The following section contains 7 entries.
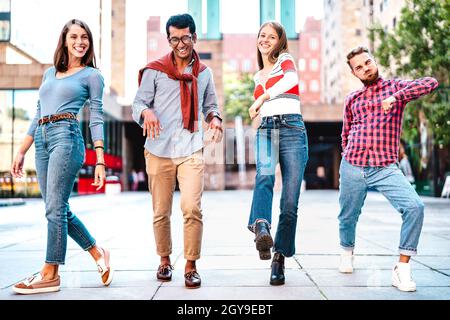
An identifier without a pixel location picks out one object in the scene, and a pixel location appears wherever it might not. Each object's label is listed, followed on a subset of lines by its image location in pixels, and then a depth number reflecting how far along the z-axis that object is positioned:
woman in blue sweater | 3.74
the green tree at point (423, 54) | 16.25
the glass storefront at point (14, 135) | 23.50
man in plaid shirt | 3.85
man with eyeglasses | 3.89
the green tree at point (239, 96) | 50.09
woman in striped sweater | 3.90
